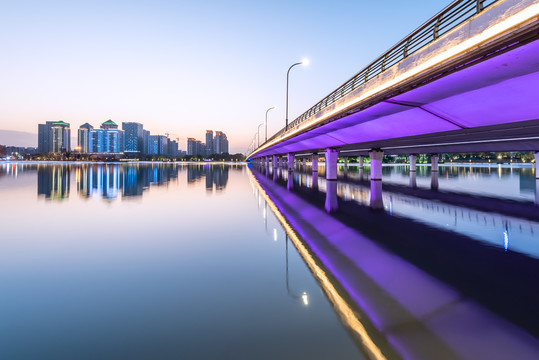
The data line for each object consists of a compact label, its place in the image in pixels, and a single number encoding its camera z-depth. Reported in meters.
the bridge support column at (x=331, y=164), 42.80
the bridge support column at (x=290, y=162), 70.66
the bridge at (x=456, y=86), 7.62
